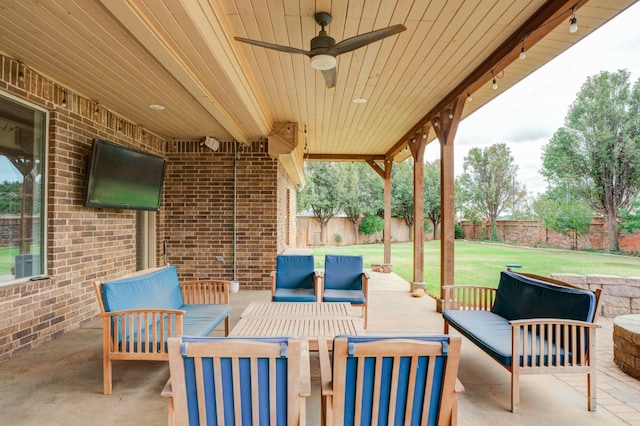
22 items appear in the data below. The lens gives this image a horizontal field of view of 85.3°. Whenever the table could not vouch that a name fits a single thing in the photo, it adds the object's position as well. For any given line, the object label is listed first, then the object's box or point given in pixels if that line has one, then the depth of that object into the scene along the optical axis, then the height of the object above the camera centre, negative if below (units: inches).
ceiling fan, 92.4 +49.1
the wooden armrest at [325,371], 60.4 -28.1
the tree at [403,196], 777.6 +51.7
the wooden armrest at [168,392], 57.5 -28.7
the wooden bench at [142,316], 103.4 -32.5
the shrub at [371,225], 740.6 -12.9
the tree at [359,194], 747.4 +55.9
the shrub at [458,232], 741.0 -28.6
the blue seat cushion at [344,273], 183.5 -28.7
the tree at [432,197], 795.4 +50.4
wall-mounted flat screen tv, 162.4 +22.5
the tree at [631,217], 446.9 +1.4
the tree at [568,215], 496.7 +5.4
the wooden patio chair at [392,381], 57.9 -27.7
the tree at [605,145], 458.0 +102.1
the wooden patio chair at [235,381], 56.8 -27.0
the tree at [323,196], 744.3 +50.1
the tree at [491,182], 766.5 +83.0
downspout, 253.3 +14.2
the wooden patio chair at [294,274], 183.0 -28.9
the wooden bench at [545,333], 94.2 -35.7
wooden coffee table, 105.3 -34.9
